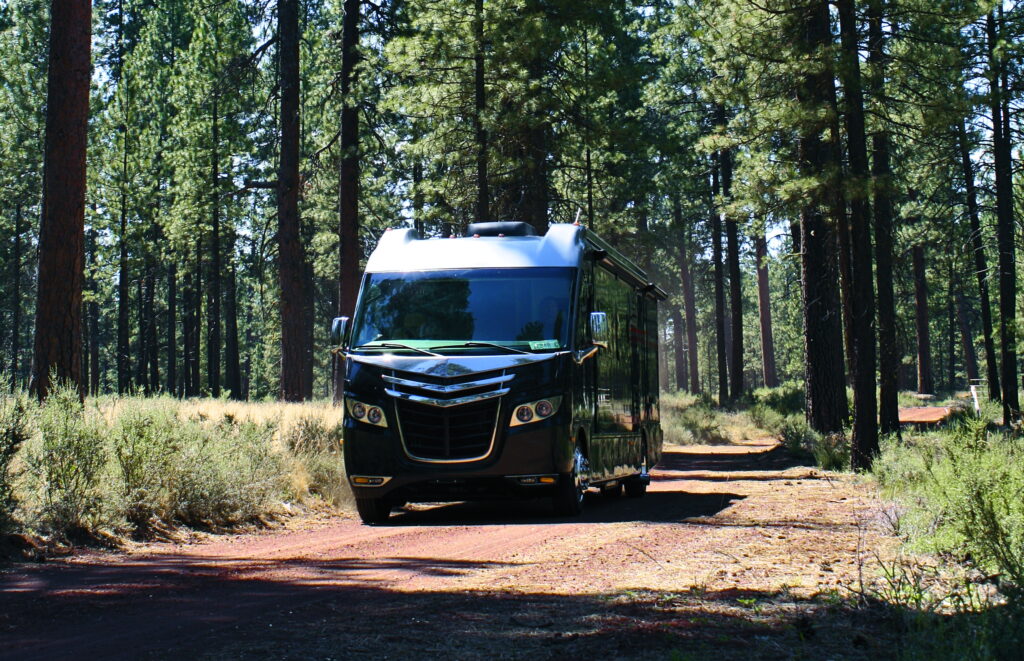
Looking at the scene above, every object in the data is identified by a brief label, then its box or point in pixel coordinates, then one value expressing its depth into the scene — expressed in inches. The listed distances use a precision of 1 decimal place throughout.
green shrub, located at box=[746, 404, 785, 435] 1357.0
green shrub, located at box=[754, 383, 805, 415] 1446.9
